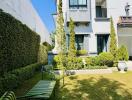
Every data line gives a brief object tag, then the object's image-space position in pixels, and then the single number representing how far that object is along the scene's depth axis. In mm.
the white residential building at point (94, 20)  8601
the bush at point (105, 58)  7481
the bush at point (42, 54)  9374
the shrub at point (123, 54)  8000
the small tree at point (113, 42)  8049
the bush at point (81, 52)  8357
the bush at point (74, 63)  7029
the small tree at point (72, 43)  7318
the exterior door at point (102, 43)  9037
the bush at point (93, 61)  7397
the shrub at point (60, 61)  6863
